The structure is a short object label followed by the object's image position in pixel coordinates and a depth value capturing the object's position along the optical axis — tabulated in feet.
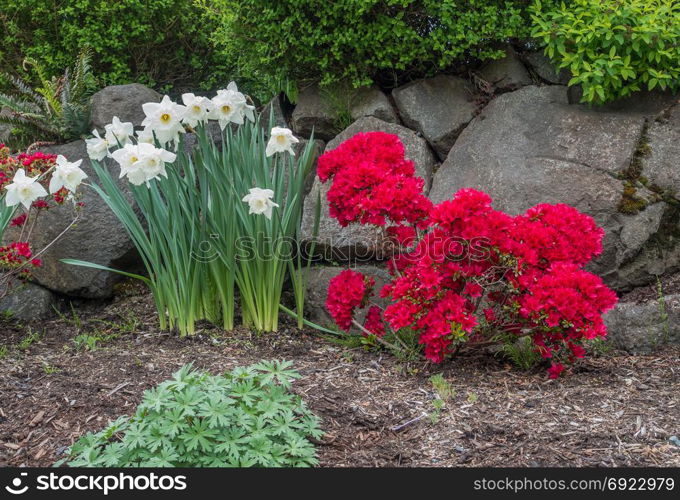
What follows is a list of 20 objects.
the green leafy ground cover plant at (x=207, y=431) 6.97
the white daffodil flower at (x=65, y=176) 11.65
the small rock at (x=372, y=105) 15.24
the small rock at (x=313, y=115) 15.64
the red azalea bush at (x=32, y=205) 12.36
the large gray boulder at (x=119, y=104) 15.29
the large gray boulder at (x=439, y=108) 15.07
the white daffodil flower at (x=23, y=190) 11.49
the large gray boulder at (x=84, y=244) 14.55
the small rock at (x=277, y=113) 15.90
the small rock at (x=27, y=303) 14.64
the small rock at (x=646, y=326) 12.12
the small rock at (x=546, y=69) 14.80
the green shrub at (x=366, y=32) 13.94
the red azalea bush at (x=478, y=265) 10.16
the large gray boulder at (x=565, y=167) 13.03
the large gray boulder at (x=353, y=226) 14.33
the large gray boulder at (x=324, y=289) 13.89
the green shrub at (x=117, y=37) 16.75
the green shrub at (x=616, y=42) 12.67
